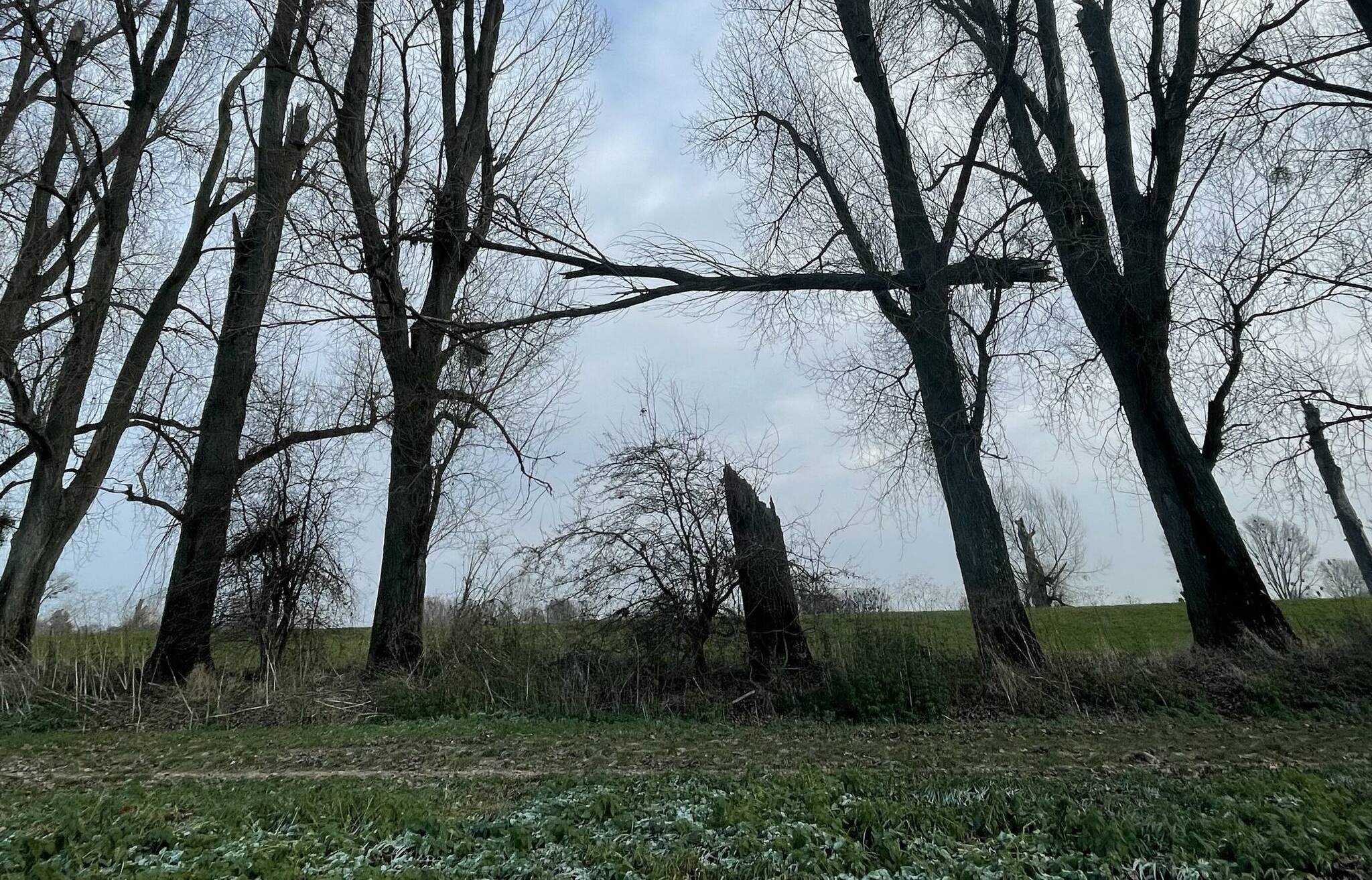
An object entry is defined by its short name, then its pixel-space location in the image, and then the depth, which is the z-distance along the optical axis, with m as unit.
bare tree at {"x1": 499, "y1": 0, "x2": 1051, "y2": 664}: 9.48
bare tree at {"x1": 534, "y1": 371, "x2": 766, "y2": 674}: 9.10
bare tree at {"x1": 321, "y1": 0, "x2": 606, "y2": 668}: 10.51
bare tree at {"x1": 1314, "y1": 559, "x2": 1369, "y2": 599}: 38.00
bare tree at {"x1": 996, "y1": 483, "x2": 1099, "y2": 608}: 11.06
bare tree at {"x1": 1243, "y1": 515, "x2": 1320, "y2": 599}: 31.46
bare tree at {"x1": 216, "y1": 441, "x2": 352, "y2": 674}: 10.80
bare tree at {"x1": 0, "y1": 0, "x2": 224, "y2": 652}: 12.23
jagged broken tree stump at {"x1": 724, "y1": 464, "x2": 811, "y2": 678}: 8.98
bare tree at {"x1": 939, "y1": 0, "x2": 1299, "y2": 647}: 9.37
